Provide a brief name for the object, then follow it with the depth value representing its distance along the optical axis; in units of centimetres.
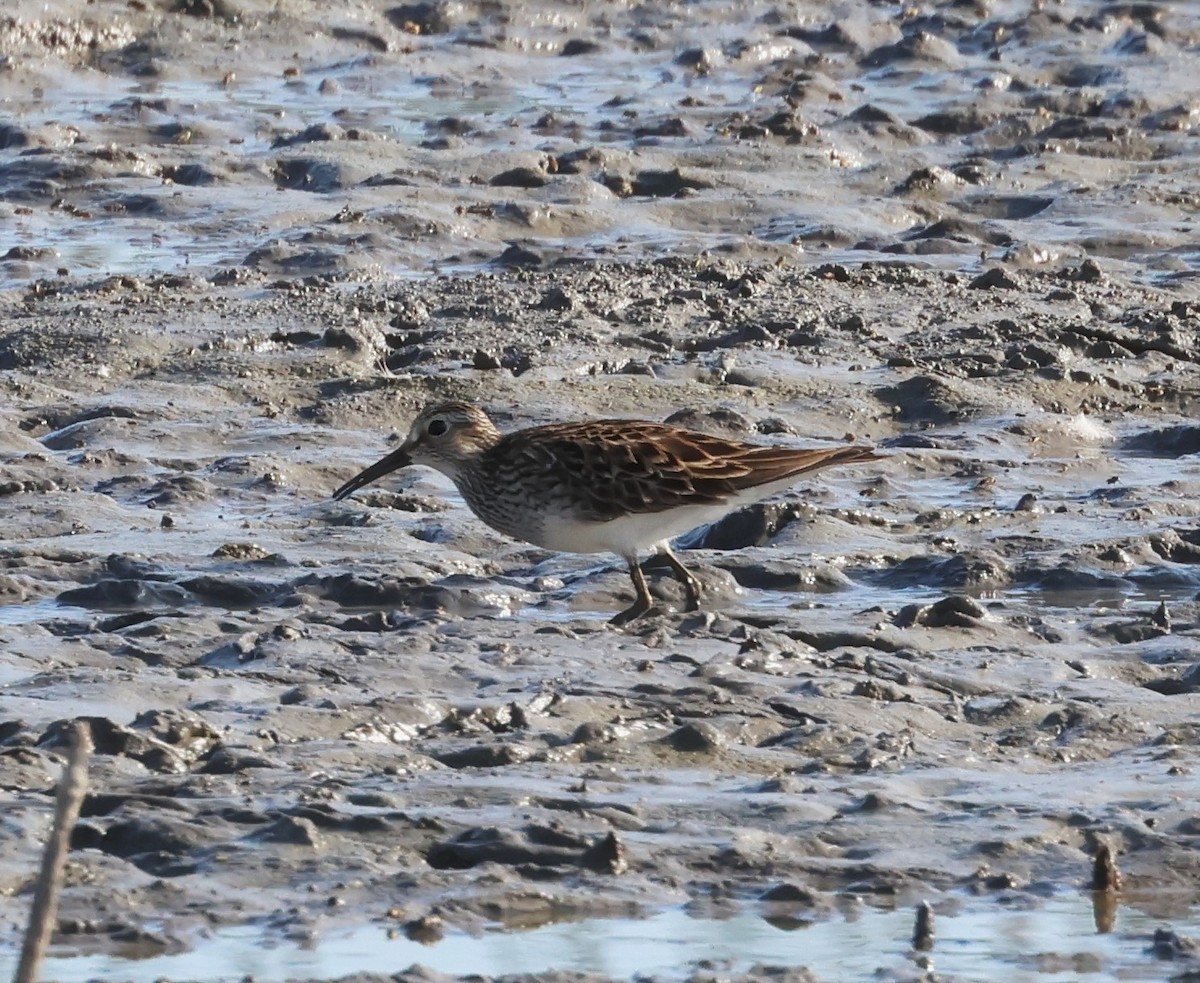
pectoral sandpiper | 1548
